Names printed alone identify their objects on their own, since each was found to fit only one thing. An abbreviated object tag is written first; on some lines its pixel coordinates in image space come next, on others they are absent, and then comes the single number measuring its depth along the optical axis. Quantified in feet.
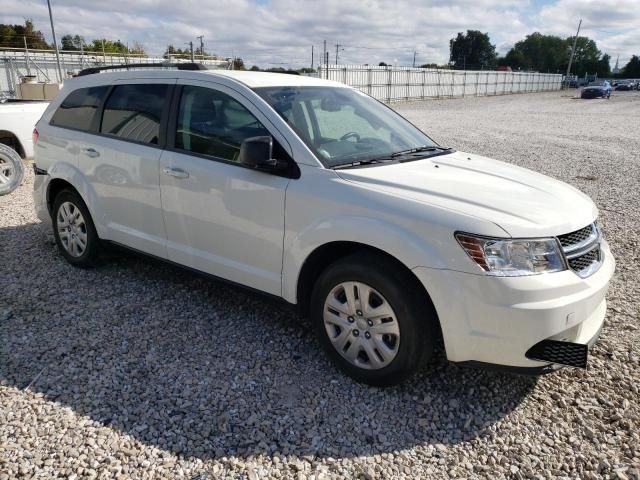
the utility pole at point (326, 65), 98.84
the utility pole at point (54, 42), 64.17
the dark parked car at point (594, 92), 147.54
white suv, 8.82
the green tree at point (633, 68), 339.16
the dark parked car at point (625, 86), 216.08
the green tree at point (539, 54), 359.66
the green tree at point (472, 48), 350.23
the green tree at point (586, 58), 357.41
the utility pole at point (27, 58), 68.78
